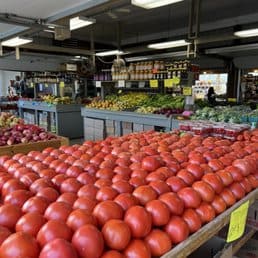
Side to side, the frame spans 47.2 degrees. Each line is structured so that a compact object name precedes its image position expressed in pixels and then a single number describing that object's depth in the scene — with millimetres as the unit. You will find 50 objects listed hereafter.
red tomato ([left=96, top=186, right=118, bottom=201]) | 1387
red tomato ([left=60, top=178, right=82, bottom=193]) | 1536
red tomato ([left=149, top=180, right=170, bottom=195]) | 1504
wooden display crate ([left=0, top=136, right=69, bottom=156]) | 3681
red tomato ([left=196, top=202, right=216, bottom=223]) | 1459
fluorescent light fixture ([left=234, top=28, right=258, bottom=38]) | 4885
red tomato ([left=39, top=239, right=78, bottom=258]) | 956
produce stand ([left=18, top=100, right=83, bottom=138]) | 8594
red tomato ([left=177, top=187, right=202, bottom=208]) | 1446
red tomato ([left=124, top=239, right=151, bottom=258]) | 1086
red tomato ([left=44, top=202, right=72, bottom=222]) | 1198
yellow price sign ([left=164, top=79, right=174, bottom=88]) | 6435
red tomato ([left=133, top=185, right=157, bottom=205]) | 1400
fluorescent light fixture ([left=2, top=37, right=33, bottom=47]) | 6450
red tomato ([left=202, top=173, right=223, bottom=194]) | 1638
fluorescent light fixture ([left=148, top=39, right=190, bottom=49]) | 5797
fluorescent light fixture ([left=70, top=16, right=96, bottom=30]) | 4734
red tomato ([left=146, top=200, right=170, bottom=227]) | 1272
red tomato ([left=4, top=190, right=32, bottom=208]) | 1361
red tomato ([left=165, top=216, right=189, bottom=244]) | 1261
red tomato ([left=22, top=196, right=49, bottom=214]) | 1274
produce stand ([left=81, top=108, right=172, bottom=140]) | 5719
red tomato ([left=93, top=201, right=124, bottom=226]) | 1209
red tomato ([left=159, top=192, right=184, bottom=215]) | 1353
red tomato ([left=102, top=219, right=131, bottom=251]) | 1094
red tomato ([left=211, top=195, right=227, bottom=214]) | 1573
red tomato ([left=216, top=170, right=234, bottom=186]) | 1748
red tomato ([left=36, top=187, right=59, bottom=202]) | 1421
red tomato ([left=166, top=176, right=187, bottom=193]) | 1565
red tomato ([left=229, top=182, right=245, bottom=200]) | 1759
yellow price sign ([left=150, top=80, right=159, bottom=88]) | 6968
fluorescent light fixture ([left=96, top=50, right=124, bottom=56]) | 7280
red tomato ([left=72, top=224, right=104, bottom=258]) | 1027
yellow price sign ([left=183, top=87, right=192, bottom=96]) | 6027
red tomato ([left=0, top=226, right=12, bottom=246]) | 1058
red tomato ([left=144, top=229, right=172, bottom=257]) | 1174
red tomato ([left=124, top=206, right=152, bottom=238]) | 1170
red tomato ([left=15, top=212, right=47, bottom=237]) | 1119
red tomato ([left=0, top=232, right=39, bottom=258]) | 973
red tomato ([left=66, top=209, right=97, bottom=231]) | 1131
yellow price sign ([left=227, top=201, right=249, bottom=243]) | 1559
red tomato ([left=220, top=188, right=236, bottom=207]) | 1661
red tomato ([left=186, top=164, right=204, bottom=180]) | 1764
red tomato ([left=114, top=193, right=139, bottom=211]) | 1304
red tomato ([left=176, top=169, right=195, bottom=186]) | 1670
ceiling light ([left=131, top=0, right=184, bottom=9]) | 3342
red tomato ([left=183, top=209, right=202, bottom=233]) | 1359
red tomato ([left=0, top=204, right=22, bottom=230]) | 1196
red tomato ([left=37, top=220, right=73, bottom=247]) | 1049
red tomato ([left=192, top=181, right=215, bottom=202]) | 1540
